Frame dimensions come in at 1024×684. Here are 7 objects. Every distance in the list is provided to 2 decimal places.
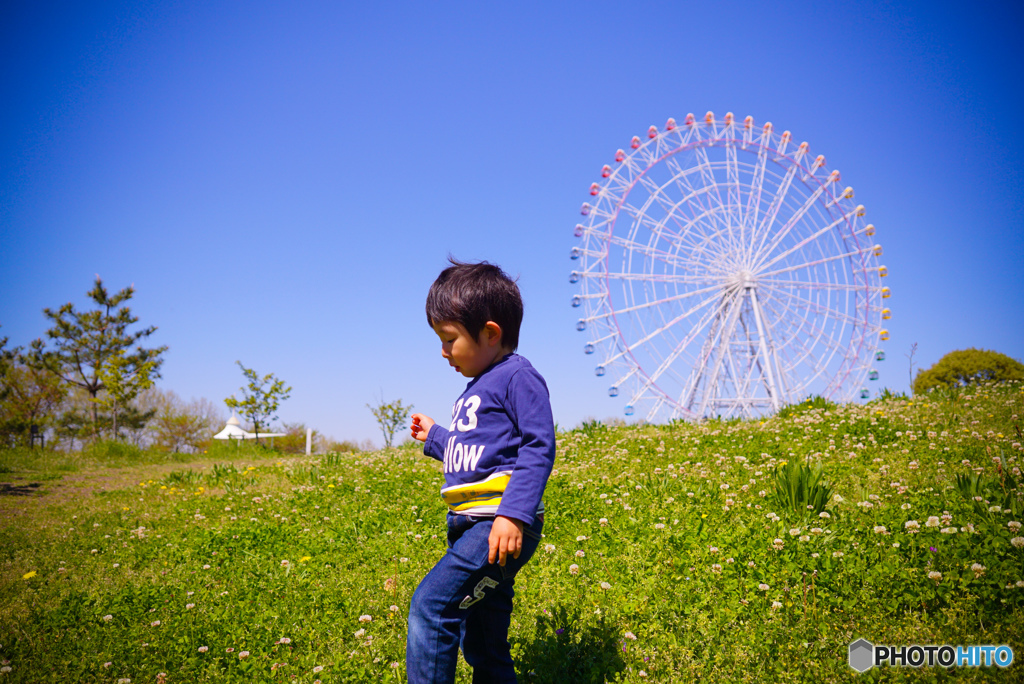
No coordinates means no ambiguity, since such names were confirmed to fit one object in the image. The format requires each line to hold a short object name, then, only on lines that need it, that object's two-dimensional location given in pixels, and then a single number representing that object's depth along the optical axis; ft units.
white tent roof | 100.26
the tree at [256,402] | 65.36
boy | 6.13
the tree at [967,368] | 70.79
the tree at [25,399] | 77.25
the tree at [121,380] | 63.72
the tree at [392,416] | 64.44
